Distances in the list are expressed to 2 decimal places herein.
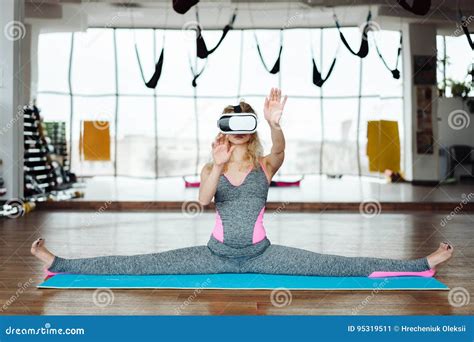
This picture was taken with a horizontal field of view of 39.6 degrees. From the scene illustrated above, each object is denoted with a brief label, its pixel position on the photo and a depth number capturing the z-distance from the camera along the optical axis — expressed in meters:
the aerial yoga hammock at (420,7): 7.22
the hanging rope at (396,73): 8.29
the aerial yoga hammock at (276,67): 8.44
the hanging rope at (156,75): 7.82
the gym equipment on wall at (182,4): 6.84
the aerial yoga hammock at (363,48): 7.83
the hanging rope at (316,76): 8.13
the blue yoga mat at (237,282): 2.80
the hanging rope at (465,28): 8.14
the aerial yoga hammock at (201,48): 7.60
